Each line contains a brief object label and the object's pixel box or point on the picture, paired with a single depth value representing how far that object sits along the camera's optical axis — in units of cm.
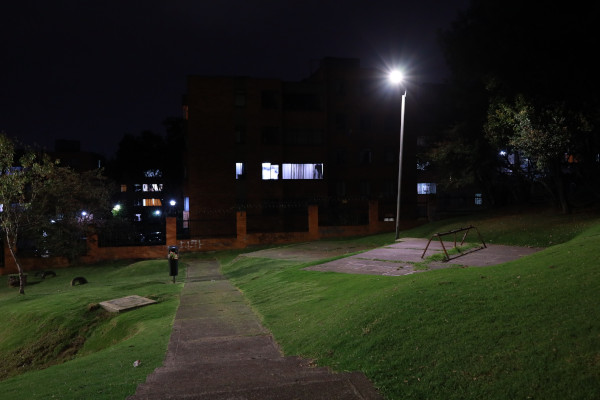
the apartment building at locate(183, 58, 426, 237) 4025
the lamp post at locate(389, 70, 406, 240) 2030
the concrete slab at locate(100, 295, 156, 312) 1434
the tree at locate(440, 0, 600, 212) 1680
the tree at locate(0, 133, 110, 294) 2052
